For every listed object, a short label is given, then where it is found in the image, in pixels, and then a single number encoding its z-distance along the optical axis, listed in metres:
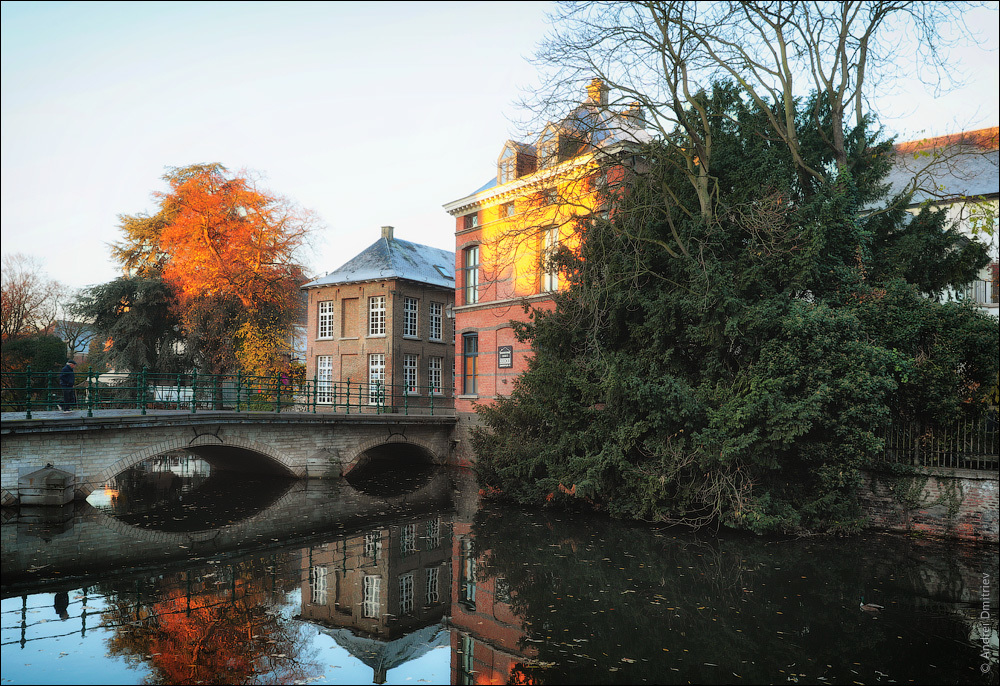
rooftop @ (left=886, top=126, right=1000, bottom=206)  21.36
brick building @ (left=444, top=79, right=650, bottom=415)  19.70
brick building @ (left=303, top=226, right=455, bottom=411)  29.06
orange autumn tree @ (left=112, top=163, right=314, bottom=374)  28.12
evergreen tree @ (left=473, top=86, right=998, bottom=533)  11.58
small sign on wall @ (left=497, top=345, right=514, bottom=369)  22.19
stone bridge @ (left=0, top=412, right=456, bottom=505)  13.52
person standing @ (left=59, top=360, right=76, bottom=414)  15.95
